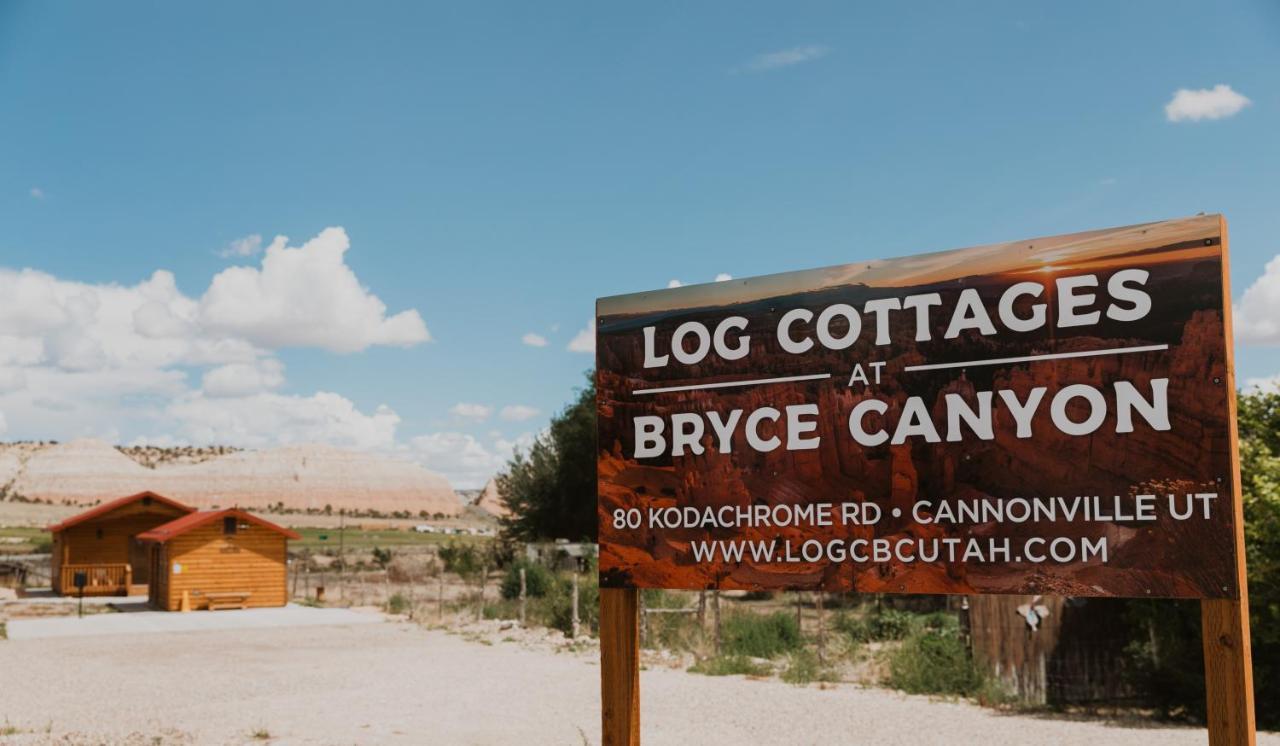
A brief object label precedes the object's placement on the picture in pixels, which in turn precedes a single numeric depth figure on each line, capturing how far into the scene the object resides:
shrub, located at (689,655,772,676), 16.38
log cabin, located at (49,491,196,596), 34.50
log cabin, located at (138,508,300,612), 29.94
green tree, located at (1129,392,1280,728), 10.98
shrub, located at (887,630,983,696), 14.27
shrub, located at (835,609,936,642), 20.62
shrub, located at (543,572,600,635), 22.72
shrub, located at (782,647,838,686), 15.41
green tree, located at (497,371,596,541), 42.34
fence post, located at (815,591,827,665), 16.23
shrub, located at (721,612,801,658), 18.25
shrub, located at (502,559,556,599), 27.94
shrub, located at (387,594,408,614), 28.86
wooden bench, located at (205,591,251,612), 30.34
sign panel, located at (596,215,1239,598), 4.13
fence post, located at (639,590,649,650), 19.48
